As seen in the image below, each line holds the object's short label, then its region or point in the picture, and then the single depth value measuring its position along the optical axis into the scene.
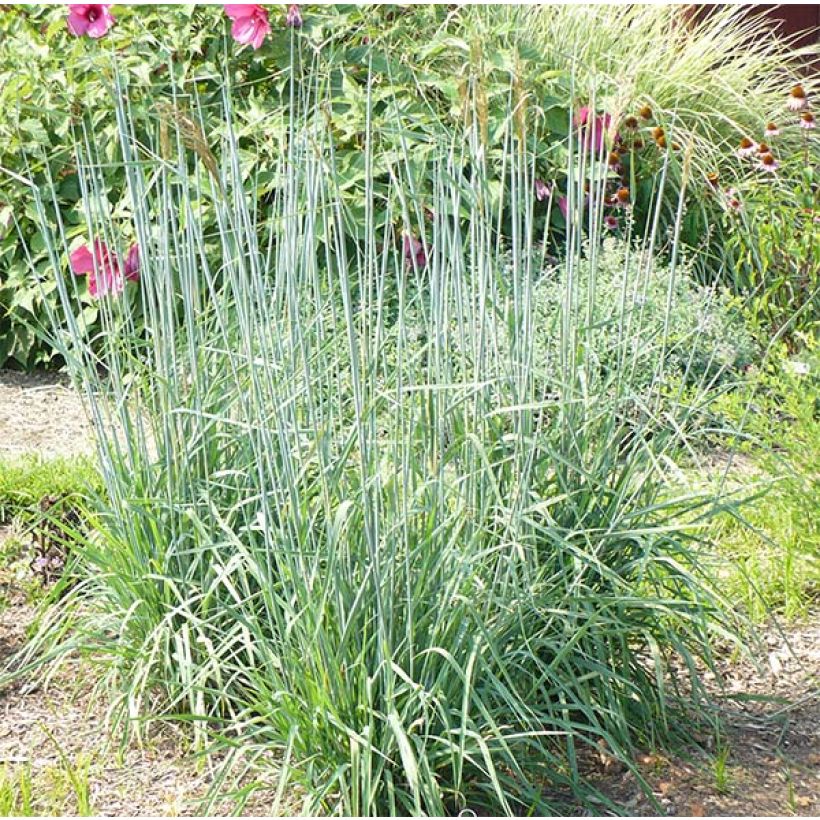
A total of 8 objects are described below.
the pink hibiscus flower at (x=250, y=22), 3.99
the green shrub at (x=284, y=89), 5.34
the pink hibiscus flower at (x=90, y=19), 3.29
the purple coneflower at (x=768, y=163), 5.39
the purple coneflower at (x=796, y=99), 5.63
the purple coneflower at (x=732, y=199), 5.38
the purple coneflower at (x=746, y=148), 5.50
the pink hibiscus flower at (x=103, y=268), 2.99
